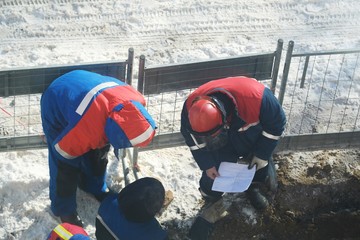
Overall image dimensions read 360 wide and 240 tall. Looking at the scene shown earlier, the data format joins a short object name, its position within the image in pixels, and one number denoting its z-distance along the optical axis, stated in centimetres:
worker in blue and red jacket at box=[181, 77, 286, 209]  601
